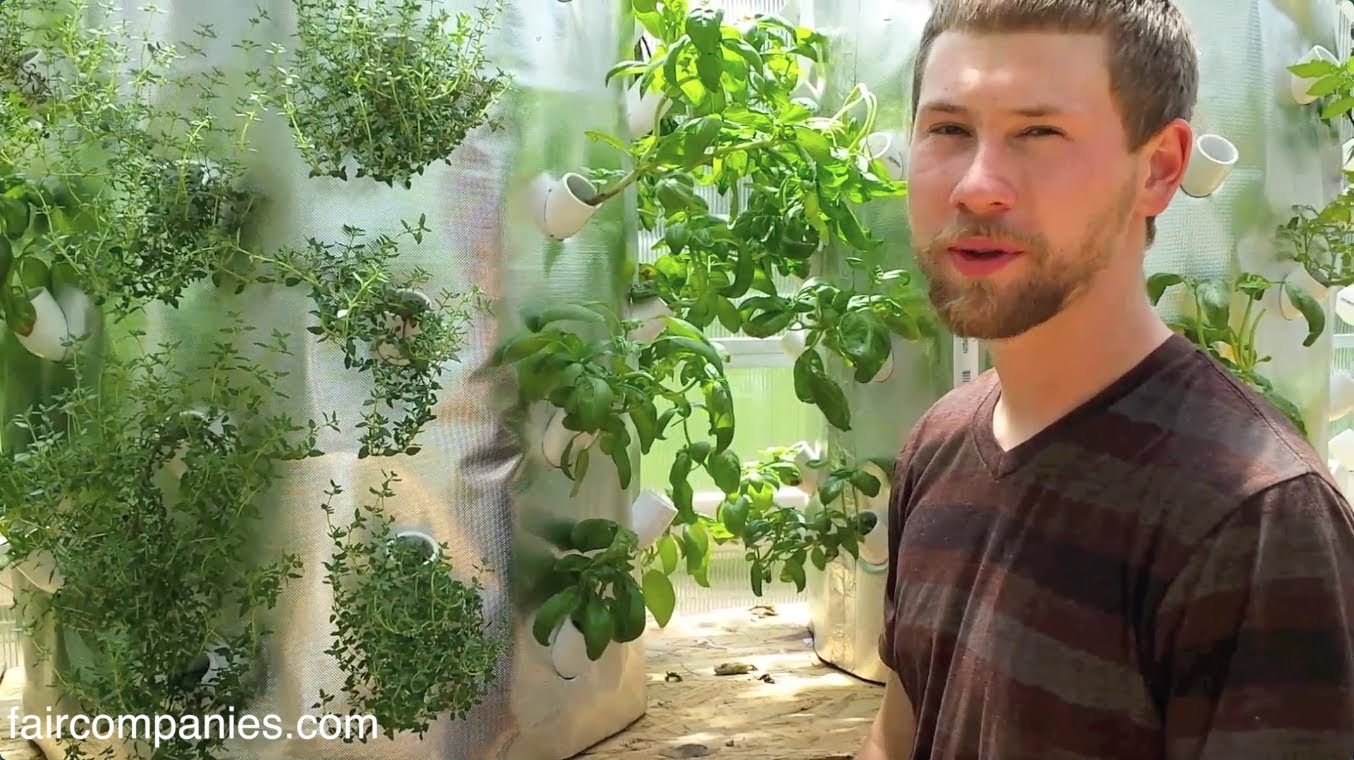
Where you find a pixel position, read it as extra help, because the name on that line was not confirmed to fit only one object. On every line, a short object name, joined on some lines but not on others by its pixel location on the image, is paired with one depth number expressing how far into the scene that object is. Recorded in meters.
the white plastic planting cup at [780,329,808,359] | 1.49
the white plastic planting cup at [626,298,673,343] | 1.36
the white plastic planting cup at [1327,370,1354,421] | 1.46
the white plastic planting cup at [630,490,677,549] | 1.38
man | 0.59
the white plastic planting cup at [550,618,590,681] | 1.19
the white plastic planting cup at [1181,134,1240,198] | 1.17
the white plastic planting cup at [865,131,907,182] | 1.39
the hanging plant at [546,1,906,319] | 1.22
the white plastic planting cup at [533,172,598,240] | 1.17
